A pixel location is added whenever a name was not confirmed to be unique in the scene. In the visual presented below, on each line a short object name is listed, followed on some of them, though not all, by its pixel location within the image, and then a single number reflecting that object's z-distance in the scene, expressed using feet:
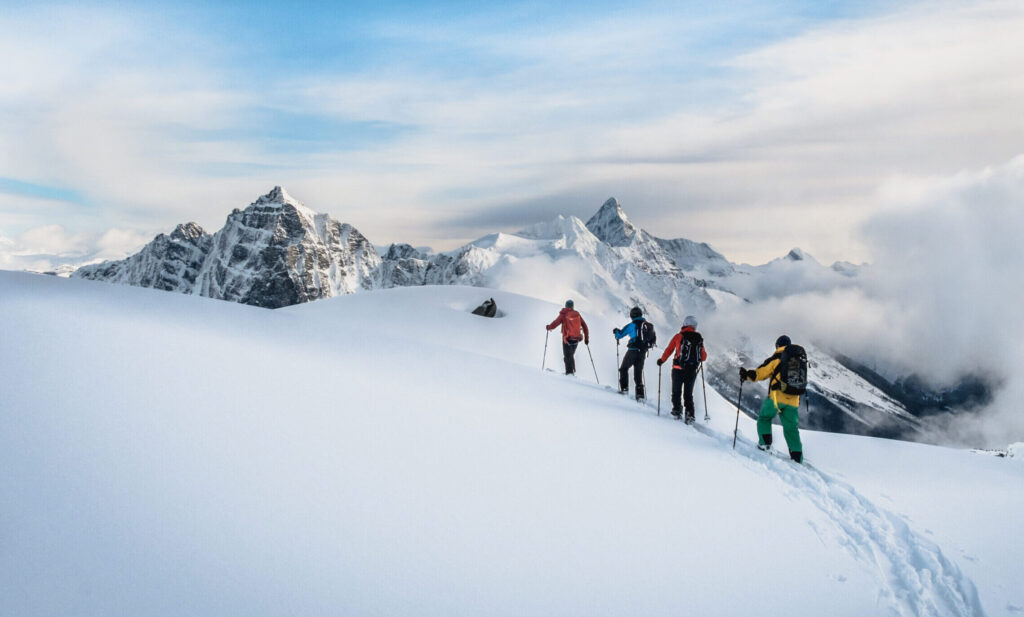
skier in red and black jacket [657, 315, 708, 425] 38.52
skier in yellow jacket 30.42
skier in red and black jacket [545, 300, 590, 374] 53.11
